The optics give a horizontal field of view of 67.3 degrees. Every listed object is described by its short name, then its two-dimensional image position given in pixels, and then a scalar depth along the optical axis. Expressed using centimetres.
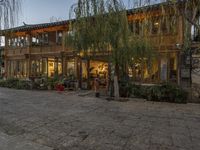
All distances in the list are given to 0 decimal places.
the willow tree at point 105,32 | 711
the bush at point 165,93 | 785
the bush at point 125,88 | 892
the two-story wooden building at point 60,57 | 934
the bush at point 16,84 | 1229
